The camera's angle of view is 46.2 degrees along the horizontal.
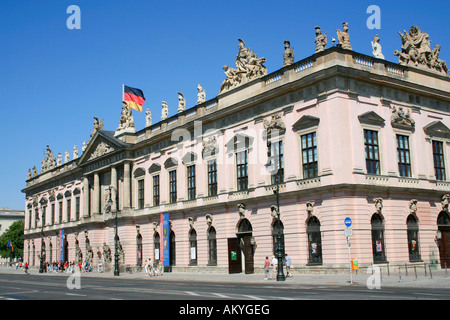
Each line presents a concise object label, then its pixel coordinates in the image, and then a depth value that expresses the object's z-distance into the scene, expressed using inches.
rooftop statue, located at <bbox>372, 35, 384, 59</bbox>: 1537.9
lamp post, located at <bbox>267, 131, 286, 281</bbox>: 1250.4
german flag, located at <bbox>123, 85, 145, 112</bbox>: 2377.2
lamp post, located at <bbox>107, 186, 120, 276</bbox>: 2001.7
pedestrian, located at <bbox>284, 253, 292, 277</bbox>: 1411.7
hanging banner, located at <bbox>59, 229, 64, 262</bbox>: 2923.2
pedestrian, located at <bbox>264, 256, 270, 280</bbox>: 1349.7
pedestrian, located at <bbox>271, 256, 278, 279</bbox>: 1377.6
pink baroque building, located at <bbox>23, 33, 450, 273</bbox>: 1365.7
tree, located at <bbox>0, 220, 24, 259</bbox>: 4928.6
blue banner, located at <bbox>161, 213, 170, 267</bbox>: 1975.9
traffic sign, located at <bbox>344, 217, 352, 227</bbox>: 1111.0
